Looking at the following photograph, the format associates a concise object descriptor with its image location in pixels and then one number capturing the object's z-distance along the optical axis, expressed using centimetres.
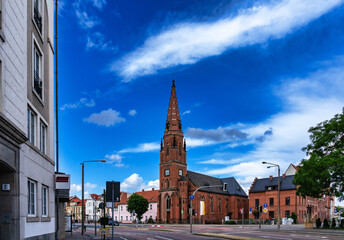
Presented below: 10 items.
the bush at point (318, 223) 4343
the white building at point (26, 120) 1051
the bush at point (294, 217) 8452
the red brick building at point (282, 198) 8975
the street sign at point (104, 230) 2372
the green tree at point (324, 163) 3681
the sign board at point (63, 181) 1472
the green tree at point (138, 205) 9519
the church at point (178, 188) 9012
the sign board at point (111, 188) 1819
